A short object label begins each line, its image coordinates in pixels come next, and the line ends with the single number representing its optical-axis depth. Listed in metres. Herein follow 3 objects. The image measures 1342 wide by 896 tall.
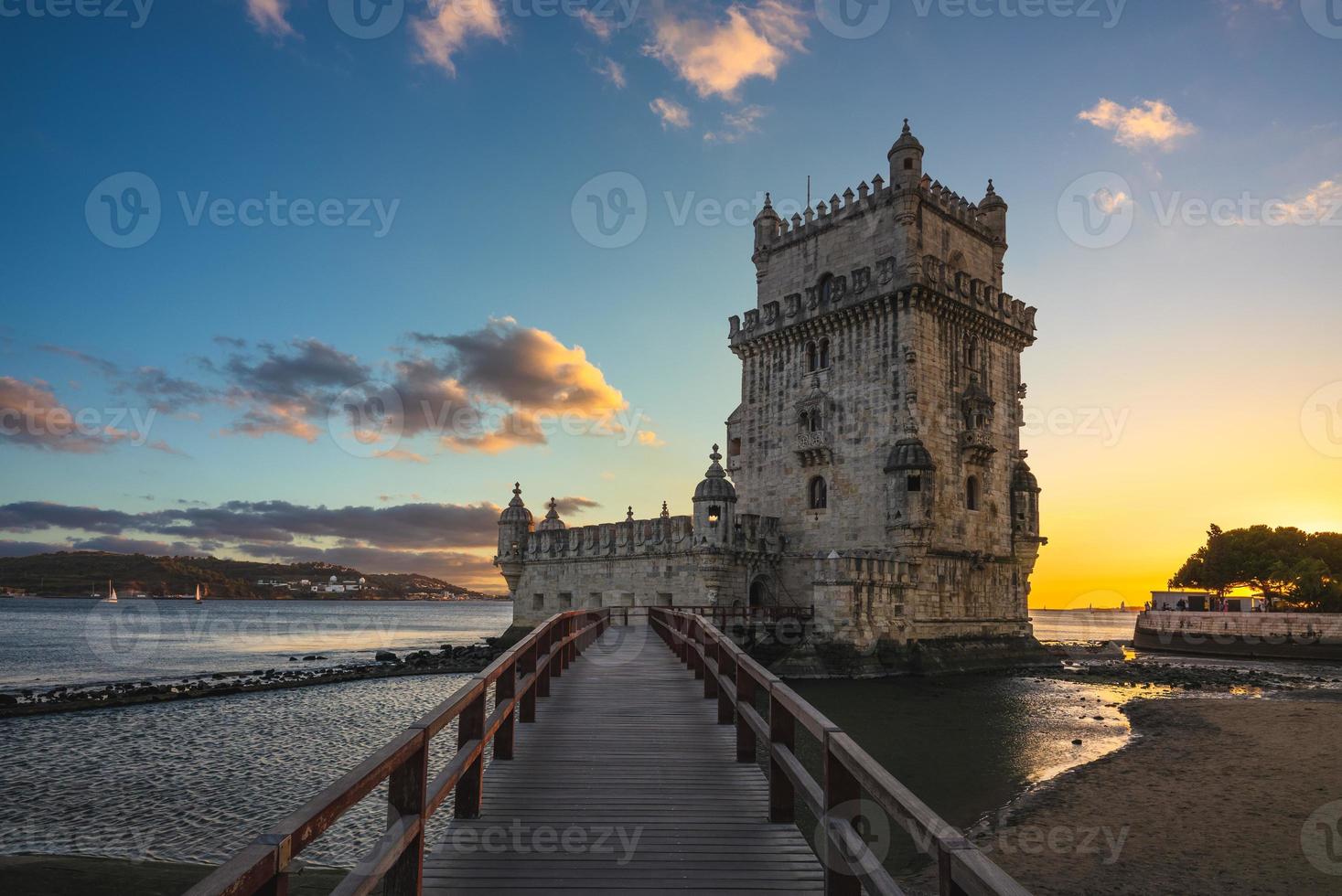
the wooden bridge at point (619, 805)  3.62
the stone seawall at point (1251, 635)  48.22
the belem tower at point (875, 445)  31.66
